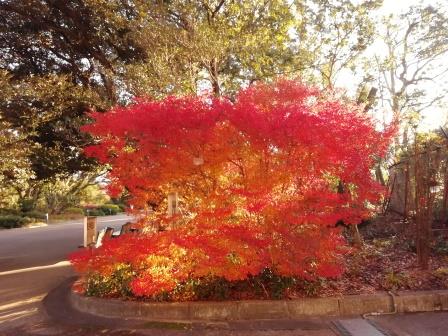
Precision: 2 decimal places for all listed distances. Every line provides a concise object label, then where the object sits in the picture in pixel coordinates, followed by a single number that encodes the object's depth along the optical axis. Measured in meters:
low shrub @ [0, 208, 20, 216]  29.98
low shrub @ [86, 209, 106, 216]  38.06
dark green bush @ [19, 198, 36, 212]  31.62
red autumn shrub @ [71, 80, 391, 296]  6.46
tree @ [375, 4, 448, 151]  17.44
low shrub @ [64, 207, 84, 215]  36.56
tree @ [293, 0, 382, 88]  13.73
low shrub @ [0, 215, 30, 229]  28.02
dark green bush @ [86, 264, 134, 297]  7.66
